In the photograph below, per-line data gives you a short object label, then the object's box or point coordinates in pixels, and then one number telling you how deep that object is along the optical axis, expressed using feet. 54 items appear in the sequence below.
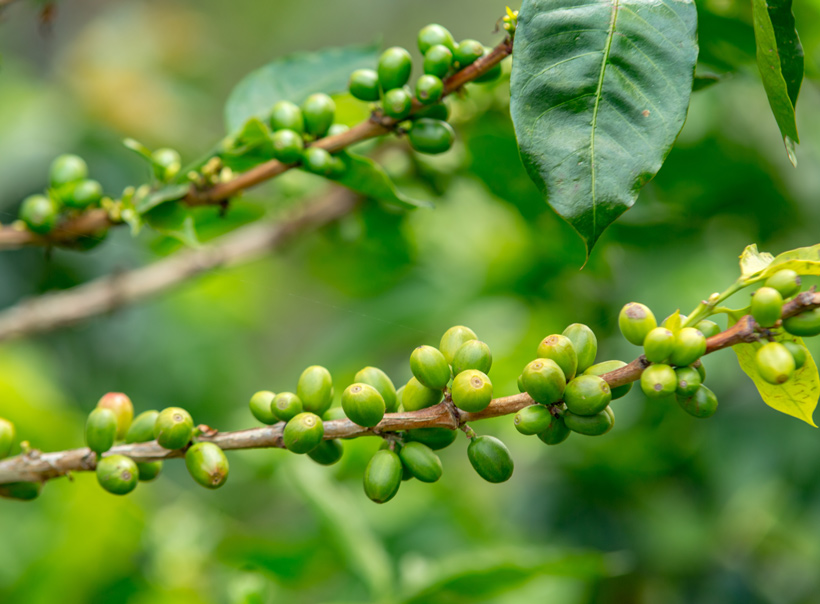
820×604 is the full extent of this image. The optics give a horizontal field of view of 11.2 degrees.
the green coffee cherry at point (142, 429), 4.20
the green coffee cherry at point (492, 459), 4.08
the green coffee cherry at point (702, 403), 4.06
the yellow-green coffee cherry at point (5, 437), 4.19
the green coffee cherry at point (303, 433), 4.08
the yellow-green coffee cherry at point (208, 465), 4.11
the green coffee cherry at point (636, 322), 4.06
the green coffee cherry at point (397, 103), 4.28
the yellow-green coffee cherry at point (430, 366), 4.08
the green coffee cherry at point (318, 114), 4.35
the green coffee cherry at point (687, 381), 4.04
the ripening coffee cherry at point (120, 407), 4.21
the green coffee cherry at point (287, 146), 4.32
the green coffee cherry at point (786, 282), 4.02
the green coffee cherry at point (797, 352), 4.02
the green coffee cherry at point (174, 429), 4.12
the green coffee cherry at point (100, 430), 4.14
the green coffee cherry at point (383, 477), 4.08
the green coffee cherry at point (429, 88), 4.25
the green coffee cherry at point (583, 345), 4.09
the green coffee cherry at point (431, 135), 4.30
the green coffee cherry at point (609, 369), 4.09
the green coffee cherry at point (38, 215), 4.43
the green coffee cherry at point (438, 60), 4.26
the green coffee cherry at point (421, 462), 4.10
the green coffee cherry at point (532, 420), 4.05
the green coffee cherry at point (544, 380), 4.03
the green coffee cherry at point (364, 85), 4.31
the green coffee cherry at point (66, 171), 4.45
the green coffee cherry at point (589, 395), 4.03
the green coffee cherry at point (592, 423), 4.05
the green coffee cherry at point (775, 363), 4.00
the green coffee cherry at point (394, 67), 4.29
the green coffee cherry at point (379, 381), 4.13
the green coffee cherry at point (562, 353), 4.06
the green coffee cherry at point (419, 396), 4.13
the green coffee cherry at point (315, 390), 4.14
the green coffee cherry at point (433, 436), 4.13
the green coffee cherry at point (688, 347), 4.03
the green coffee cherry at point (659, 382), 4.02
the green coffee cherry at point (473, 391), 4.05
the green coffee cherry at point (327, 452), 4.16
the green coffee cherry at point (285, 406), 4.12
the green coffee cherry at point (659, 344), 4.03
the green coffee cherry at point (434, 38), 4.28
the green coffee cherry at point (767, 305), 4.00
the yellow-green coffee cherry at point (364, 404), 4.07
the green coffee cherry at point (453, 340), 4.13
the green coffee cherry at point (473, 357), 4.09
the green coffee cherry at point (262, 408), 4.15
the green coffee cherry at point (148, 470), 4.18
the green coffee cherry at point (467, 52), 4.26
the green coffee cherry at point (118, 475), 4.12
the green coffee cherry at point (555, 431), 4.08
